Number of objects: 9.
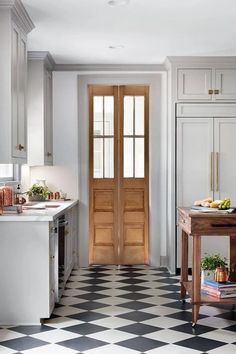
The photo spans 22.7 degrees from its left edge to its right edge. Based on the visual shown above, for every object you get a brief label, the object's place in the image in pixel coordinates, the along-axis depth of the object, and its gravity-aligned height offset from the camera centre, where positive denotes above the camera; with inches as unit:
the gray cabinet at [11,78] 182.4 +30.9
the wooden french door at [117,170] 299.4 +2.3
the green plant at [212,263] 195.6 -29.7
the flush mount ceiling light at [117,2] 182.2 +53.8
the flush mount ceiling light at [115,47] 249.8 +54.2
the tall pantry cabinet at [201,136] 271.7 +17.8
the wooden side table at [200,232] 179.2 -17.6
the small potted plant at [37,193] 270.1 -8.6
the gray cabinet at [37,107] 257.9 +29.7
